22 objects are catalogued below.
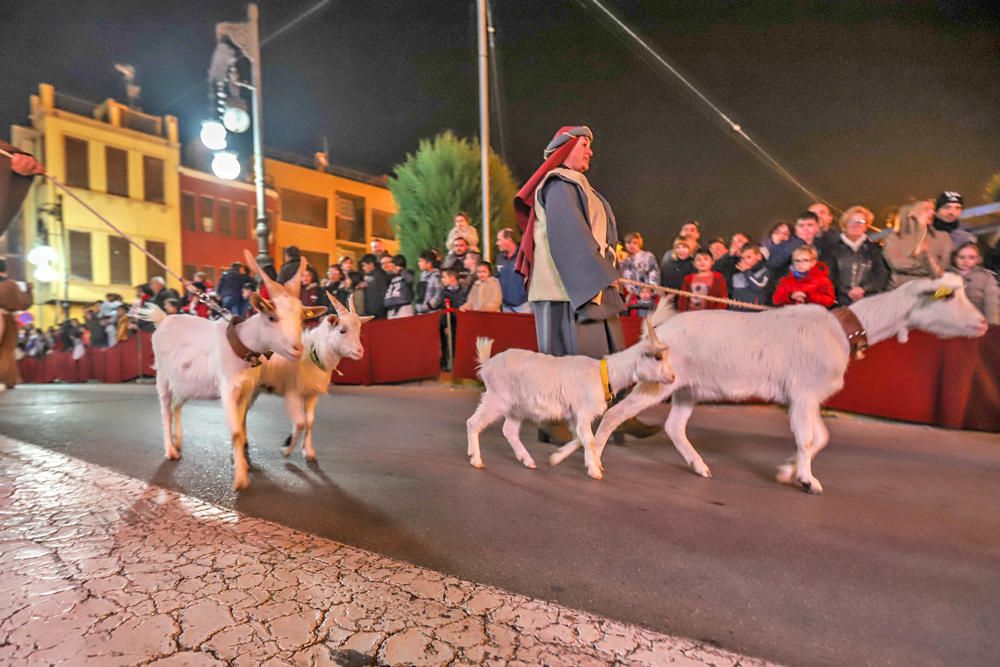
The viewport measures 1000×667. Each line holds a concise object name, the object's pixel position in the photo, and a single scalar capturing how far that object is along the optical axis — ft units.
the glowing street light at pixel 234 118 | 34.40
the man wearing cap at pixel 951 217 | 21.83
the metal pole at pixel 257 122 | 36.32
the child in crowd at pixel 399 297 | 34.88
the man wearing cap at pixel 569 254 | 14.74
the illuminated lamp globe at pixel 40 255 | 77.20
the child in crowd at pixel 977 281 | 20.20
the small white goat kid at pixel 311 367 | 14.69
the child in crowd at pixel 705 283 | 24.63
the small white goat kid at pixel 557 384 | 13.12
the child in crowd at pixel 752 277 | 24.45
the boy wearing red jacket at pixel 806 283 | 19.60
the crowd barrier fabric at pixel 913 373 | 18.60
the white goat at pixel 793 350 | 12.62
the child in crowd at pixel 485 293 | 31.01
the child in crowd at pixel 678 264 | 28.12
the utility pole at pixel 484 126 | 40.57
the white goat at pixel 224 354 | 12.29
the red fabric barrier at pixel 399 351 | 31.48
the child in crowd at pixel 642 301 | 25.65
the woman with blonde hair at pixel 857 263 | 22.26
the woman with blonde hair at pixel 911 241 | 21.36
